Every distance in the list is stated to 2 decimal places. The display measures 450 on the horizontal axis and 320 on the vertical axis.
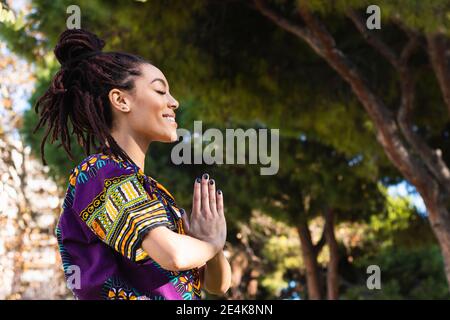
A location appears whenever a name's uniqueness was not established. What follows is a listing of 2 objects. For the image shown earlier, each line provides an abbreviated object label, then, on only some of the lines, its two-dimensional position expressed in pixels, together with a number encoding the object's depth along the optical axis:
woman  1.87
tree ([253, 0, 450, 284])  7.29
